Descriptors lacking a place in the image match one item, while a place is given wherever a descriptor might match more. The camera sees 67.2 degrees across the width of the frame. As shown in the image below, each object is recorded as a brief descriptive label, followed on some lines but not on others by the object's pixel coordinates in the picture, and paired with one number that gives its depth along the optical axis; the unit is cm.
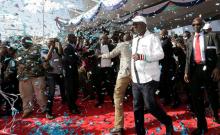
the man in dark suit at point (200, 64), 285
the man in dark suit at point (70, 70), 424
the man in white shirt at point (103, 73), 423
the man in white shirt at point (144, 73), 263
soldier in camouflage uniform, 425
